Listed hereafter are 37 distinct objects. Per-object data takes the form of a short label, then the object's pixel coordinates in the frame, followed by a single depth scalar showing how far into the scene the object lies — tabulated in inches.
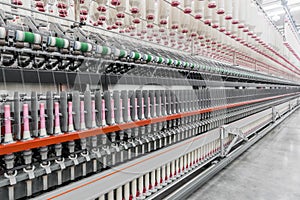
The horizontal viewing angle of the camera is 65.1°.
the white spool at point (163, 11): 102.9
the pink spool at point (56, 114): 54.2
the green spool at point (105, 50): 67.0
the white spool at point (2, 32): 46.2
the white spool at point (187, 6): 91.1
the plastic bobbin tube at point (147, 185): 87.0
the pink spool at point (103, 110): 64.6
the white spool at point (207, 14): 108.9
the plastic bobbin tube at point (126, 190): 78.5
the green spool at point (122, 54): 72.1
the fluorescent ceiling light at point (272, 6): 419.4
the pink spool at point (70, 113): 56.6
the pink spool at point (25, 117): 48.5
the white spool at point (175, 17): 117.1
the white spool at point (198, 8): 100.1
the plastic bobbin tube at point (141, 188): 84.3
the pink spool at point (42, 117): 51.0
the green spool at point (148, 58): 82.0
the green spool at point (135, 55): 75.7
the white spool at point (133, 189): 81.4
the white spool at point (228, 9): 105.5
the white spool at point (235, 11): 115.1
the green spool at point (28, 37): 49.9
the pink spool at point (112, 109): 66.9
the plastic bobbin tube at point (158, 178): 92.9
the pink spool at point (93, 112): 61.6
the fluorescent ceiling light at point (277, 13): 445.0
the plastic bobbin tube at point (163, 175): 95.8
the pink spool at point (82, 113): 59.0
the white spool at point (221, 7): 98.7
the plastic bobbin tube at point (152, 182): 90.2
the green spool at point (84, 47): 61.0
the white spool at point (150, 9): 91.3
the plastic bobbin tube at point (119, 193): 76.4
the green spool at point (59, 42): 55.4
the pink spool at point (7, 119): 45.8
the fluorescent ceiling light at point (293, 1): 401.5
